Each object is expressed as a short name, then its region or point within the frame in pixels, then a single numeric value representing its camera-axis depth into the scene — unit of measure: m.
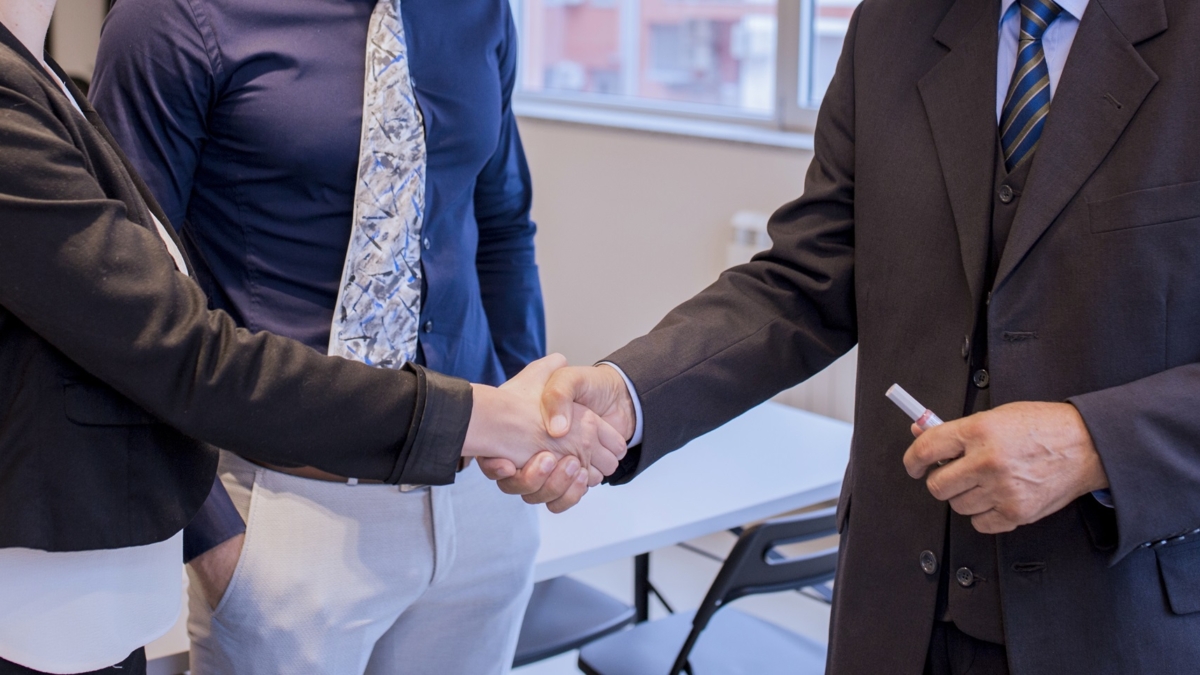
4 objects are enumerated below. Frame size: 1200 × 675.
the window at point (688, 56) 3.68
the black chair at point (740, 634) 1.99
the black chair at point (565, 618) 2.25
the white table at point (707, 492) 2.04
